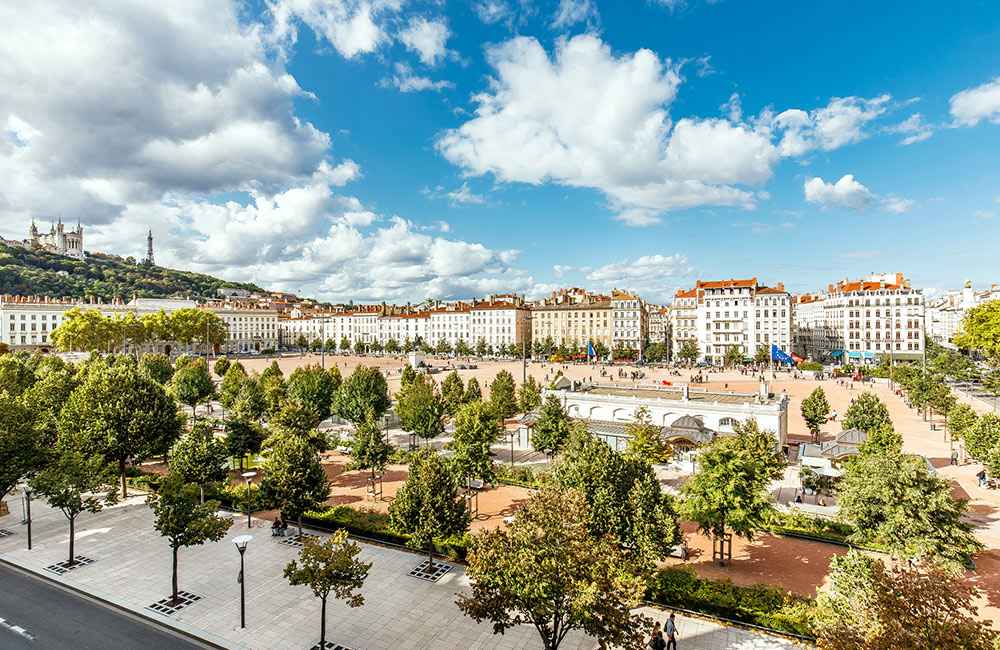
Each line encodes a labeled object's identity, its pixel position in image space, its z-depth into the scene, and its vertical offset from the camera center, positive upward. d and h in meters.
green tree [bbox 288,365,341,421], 47.50 -5.89
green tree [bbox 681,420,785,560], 19.36 -6.39
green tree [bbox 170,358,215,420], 51.84 -6.03
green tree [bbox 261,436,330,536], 22.27 -6.77
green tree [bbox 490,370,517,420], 46.68 -6.57
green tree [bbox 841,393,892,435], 36.56 -6.49
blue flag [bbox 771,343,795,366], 61.10 -3.47
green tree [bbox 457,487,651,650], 11.78 -5.91
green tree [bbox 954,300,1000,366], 62.94 -0.28
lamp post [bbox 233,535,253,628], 15.71 -6.78
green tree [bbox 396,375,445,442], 39.31 -6.80
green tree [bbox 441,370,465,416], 45.78 -6.44
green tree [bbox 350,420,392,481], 29.56 -7.22
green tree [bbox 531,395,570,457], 35.09 -7.16
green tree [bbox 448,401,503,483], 26.84 -6.50
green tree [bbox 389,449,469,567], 19.53 -7.15
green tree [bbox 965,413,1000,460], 31.06 -6.95
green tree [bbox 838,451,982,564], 16.94 -6.44
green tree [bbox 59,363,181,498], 28.81 -5.33
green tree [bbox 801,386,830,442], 43.08 -7.27
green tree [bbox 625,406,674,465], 26.55 -6.36
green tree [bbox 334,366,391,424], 45.19 -6.31
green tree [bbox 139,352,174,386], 60.97 -4.79
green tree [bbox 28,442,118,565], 20.28 -6.41
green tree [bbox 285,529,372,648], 14.52 -7.08
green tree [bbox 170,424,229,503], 26.42 -6.92
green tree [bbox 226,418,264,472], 32.31 -7.14
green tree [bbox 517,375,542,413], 47.16 -6.72
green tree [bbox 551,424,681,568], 17.50 -6.33
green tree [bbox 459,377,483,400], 49.68 -6.58
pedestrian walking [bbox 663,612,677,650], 14.44 -8.78
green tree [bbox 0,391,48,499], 23.31 -5.72
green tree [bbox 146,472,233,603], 17.55 -6.70
